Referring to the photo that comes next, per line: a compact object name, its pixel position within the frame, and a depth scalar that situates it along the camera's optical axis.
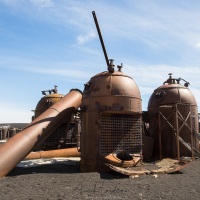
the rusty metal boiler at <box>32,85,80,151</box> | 13.84
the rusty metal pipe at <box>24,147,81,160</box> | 11.45
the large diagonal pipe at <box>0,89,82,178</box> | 8.09
